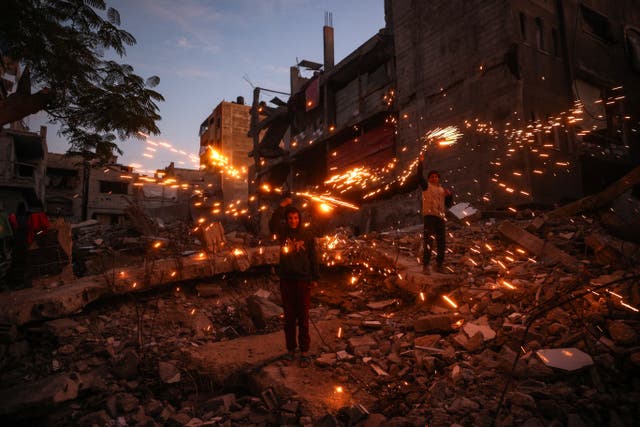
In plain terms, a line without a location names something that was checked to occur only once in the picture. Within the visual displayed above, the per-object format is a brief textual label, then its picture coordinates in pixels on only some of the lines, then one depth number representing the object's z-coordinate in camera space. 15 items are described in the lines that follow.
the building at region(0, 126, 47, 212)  19.98
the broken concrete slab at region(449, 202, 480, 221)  9.35
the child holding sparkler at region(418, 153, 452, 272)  6.00
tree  6.36
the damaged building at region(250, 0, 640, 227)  9.52
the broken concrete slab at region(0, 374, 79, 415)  3.36
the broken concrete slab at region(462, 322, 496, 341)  4.02
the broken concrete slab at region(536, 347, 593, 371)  3.10
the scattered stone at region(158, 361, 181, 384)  4.09
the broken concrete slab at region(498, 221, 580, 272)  5.45
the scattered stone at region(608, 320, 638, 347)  3.23
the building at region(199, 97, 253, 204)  33.84
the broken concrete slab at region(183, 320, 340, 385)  4.09
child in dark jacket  4.19
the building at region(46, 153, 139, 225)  29.39
